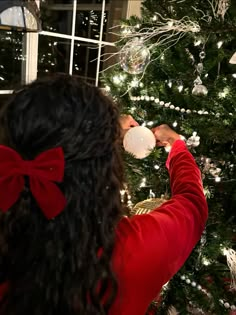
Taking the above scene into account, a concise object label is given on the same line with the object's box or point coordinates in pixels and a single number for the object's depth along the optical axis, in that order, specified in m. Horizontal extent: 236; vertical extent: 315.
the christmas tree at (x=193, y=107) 1.21
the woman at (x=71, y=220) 0.62
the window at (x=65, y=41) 1.82
